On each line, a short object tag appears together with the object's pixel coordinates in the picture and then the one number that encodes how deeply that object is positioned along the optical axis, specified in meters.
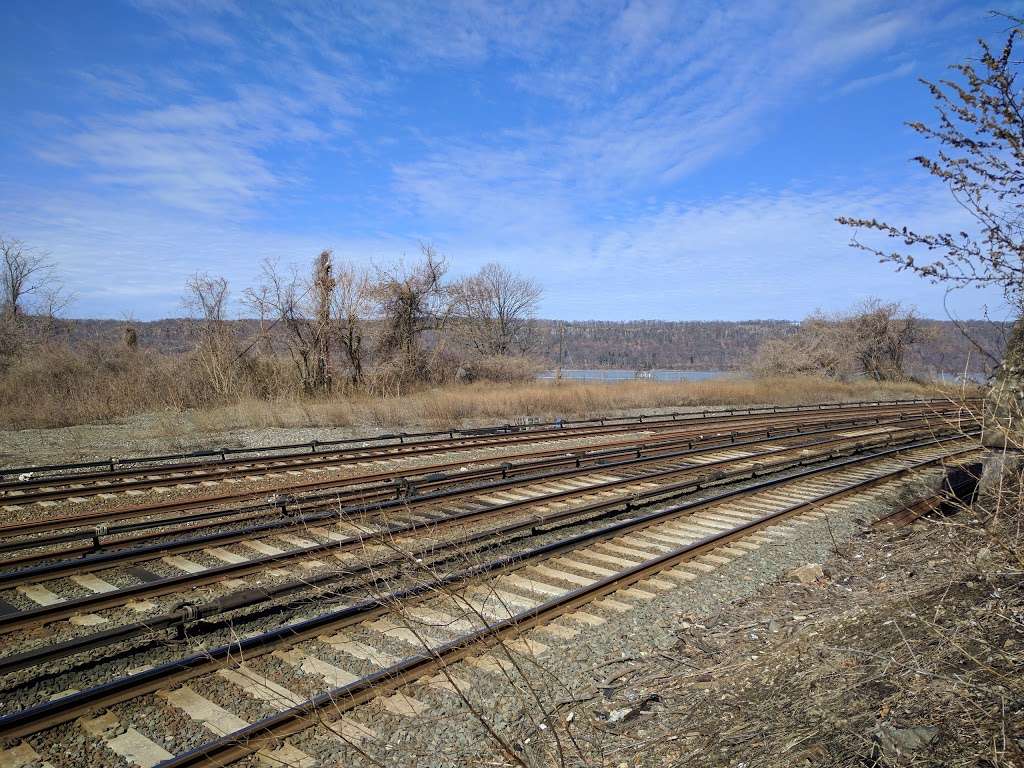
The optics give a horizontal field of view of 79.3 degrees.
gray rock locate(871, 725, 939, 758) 2.69
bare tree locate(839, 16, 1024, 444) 3.93
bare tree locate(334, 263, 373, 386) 31.92
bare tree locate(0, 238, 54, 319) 33.78
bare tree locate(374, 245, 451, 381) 34.25
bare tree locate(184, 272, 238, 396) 26.59
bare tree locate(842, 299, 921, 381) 52.25
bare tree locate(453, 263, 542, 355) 47.41
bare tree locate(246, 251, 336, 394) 29.81
